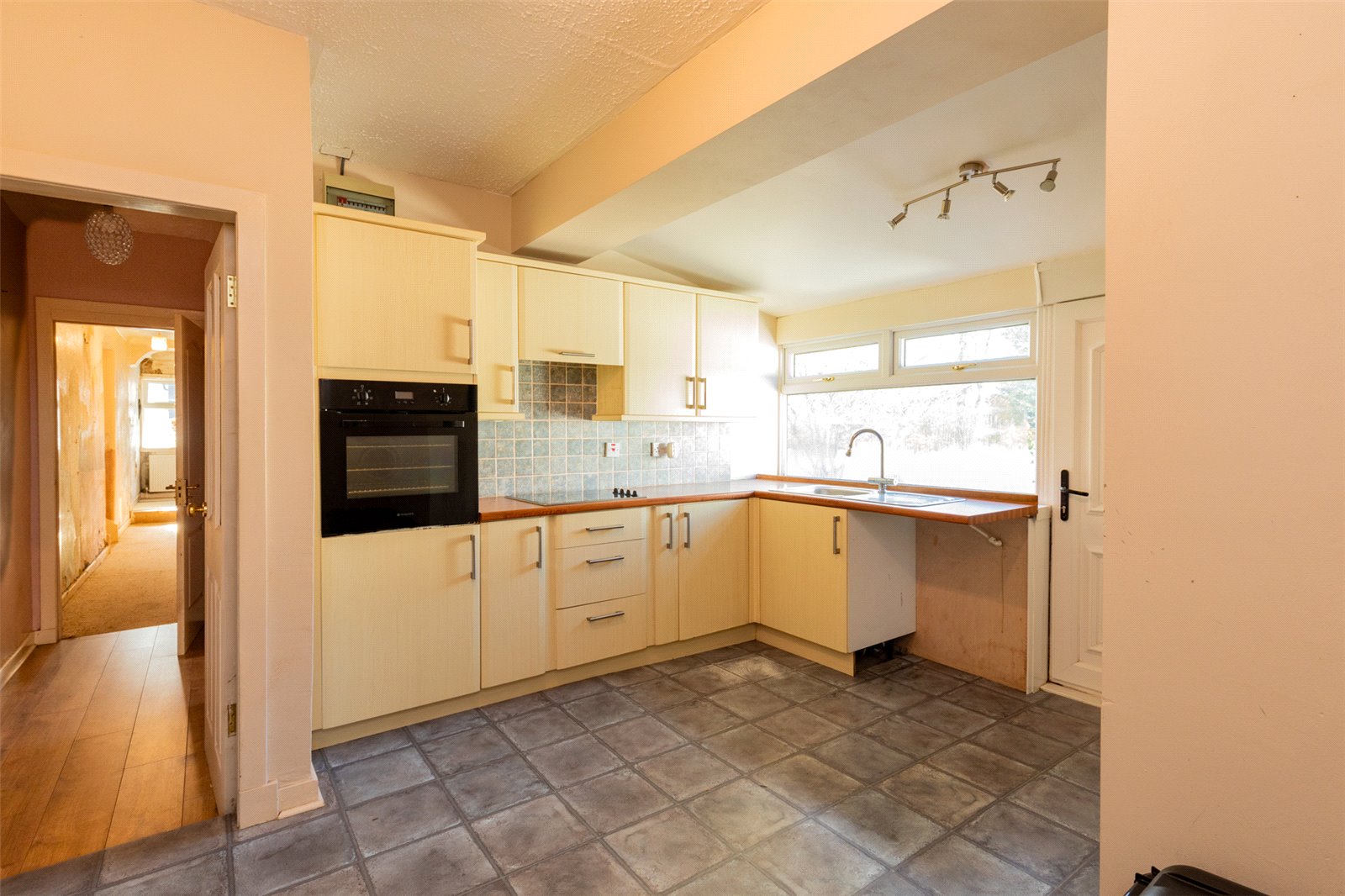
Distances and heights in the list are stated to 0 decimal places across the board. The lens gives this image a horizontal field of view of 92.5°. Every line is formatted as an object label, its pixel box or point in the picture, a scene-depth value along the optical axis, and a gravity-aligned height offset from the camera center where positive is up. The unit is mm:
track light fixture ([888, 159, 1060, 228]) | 2111 +932
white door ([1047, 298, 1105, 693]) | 2967 -286
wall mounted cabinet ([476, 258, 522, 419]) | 2984 +462
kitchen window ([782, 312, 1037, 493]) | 3273 +171
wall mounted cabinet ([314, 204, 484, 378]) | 2445 +579
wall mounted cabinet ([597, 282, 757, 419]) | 3531 +462
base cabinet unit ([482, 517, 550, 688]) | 2812 -725
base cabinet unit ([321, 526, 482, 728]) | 2467 -733
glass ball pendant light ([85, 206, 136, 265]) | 2475 +786
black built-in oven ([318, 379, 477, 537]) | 2459 -65
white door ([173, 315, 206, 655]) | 3545 -172
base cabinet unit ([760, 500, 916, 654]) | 3189 -712
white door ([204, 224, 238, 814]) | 1978 -234
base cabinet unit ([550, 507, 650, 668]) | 3016 -713
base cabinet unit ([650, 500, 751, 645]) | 3340 -699
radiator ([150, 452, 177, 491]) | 10445 -534
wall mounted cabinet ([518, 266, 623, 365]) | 3150 +619
